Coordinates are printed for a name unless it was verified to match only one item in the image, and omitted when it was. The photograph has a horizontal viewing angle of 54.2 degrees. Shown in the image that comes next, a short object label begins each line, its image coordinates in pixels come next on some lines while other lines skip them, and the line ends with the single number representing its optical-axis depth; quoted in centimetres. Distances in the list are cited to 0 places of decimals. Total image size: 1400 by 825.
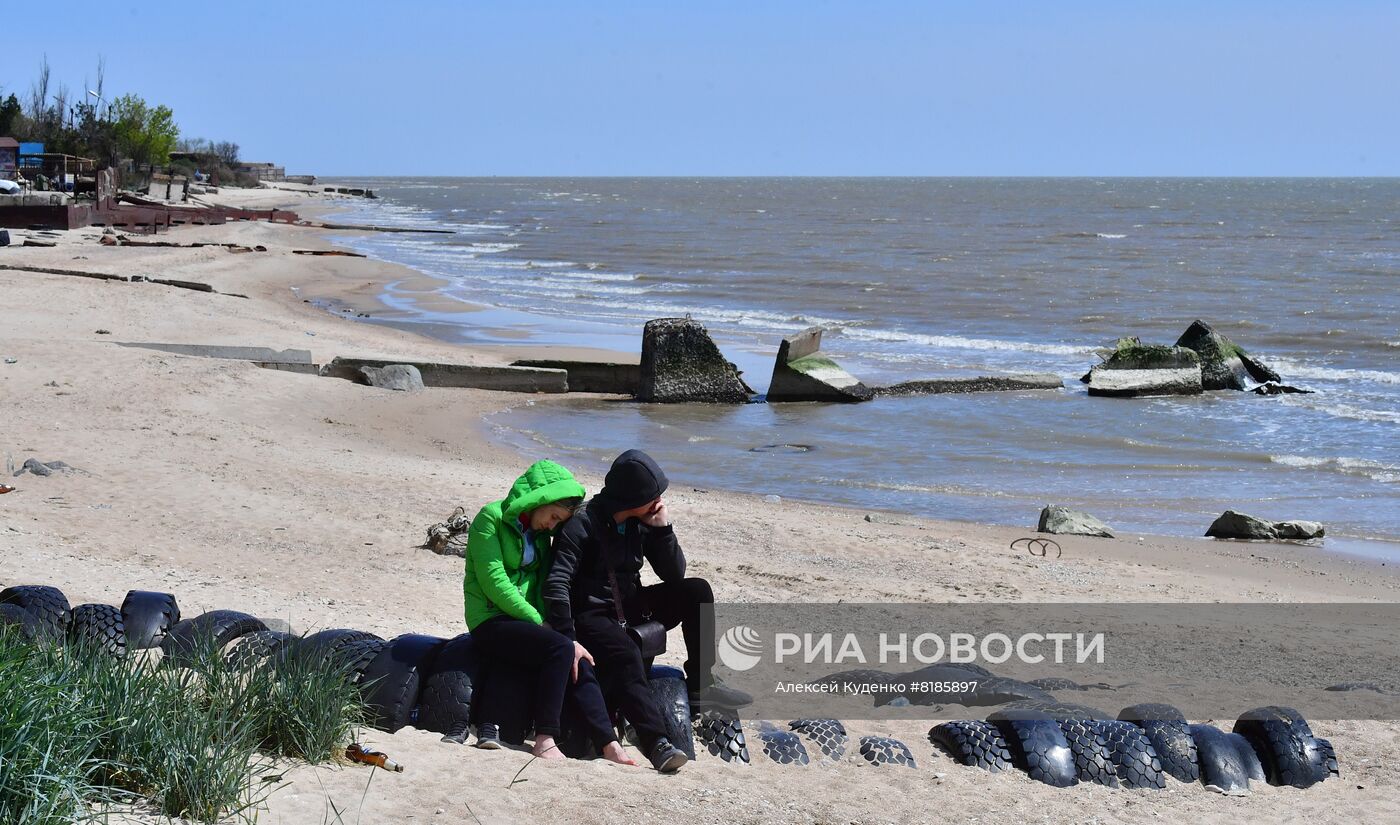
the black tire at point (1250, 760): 605
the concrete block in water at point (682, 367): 1845
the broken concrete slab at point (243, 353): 1784
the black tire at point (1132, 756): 591
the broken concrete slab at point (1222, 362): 2077
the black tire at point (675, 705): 569
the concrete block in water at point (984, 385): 1972
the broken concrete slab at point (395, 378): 1783
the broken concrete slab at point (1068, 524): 1150
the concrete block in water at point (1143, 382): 1997
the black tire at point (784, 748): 584
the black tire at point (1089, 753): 591
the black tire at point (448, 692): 562
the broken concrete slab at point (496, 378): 1861
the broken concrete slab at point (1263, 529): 1164
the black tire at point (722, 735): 580
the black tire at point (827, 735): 596
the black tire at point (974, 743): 597
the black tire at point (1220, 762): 596
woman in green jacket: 551
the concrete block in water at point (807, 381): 1891
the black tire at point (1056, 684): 719
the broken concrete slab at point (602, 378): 1917
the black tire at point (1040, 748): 588
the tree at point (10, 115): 7094
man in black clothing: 558
